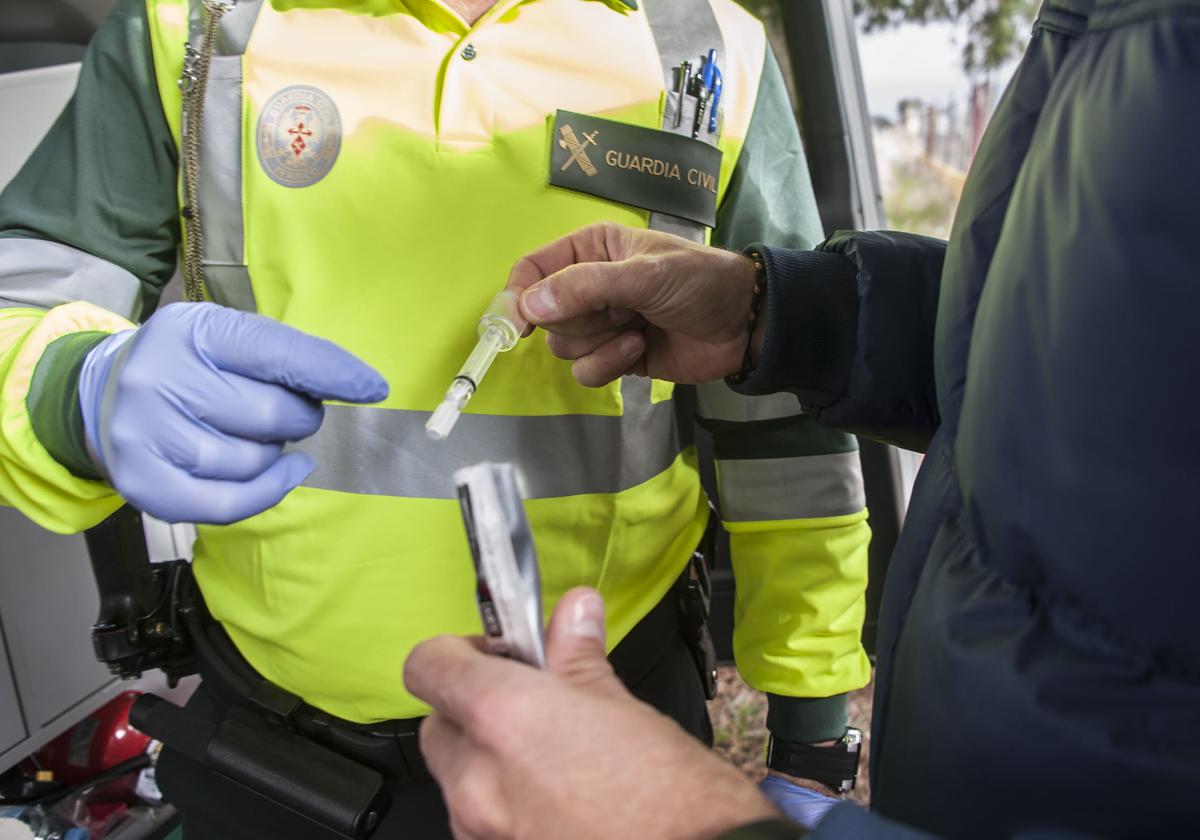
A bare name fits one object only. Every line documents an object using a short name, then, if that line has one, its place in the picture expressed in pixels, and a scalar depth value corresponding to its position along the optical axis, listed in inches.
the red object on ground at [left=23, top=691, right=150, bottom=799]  69.9
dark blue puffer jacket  15.6
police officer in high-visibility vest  36.6
